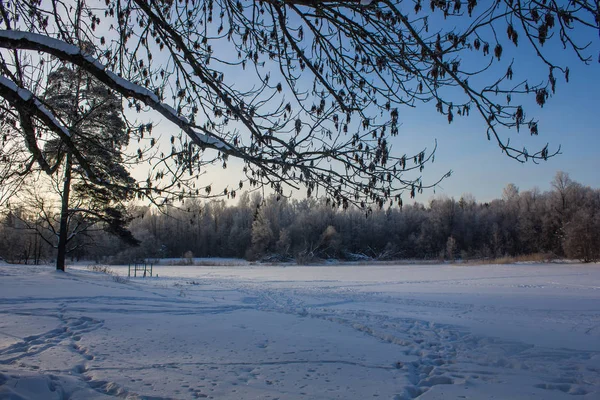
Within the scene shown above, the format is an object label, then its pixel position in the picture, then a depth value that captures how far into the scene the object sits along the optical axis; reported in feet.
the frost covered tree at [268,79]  10.80
